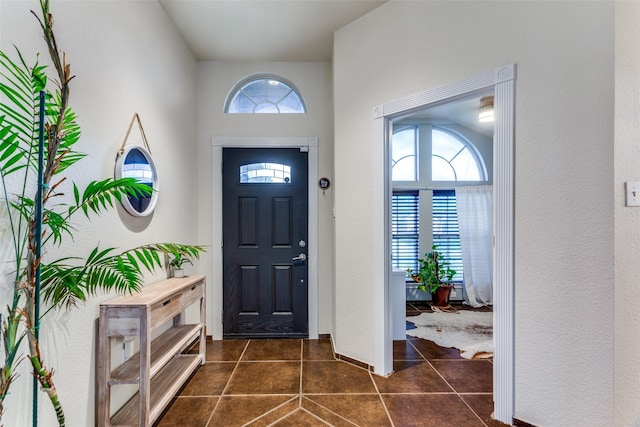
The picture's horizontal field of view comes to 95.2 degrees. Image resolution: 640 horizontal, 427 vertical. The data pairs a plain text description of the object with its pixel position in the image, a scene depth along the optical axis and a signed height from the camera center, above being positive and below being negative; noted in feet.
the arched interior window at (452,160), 14.75 +2.58
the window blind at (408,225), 14.75 -0.71
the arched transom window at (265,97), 10.36 +4.06
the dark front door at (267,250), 10.05 -1.34
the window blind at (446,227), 14.76 -0.82
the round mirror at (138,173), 5.90 +0.85
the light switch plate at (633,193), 4.51 +0.27
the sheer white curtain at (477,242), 13.93 -1.50
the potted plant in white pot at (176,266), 7.70 -1.52
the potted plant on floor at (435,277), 13.64 -3.17
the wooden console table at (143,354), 5.14 -2.93
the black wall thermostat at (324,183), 10.02 +0.96
